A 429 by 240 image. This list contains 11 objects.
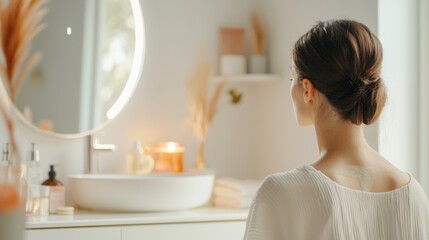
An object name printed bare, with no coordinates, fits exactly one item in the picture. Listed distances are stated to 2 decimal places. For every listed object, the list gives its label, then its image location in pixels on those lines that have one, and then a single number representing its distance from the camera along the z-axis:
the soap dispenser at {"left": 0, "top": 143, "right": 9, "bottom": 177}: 2.46
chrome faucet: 2.75
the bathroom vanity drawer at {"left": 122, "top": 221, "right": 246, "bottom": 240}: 2.34
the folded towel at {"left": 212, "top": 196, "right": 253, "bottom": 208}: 2.64
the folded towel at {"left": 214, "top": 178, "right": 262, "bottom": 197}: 2.65
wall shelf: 2.94
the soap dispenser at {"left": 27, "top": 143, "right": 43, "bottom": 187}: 2.54
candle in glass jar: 2.83
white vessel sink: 2.41
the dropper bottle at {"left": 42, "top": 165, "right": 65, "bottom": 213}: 2.51
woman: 1.44
